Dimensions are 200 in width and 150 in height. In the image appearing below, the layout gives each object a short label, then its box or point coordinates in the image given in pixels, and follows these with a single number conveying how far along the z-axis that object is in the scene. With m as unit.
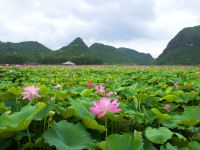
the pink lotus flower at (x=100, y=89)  2.80
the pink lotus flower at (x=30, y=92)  1.87
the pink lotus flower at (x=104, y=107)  1.40
